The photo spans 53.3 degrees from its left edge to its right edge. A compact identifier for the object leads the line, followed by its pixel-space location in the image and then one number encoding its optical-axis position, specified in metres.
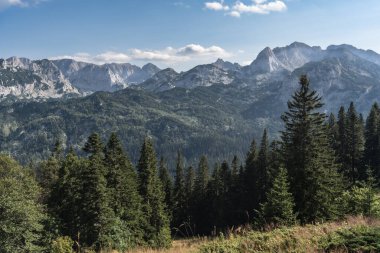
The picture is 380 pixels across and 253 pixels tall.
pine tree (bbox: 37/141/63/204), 68.00
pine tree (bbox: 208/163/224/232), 80.56
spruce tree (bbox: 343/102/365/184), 75.38
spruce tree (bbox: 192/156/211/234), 89.99
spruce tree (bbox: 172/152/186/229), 92.19
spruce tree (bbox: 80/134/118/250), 42.00
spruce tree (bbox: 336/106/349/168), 76.44
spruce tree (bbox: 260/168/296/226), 29.14
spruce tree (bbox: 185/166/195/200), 97.99
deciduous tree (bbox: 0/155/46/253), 41.28
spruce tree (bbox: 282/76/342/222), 36.38
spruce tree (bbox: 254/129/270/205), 71.69
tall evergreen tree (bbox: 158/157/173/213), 93.57
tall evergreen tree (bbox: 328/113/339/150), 77.78
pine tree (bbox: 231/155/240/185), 82.15
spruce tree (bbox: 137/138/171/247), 60.44
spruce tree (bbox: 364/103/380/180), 73.44
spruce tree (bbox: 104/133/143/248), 50.31
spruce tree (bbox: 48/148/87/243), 46.00
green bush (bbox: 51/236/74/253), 24.90
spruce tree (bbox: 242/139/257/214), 75.56
